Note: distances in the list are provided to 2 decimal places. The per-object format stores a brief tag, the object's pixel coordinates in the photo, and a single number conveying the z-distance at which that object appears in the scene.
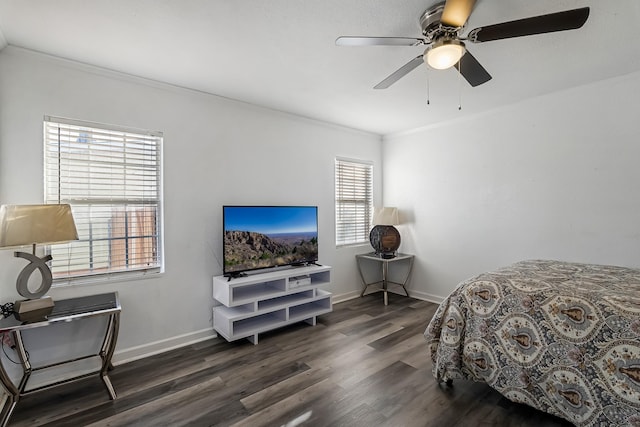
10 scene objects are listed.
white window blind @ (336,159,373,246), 4.39
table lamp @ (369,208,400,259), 4.29
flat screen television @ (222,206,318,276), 3.02
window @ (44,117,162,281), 2.34
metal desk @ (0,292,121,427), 1.84
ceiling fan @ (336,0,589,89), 1.51
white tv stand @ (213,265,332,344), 2.86
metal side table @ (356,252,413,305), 4.31
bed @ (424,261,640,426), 1.54
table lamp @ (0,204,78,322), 1.81
